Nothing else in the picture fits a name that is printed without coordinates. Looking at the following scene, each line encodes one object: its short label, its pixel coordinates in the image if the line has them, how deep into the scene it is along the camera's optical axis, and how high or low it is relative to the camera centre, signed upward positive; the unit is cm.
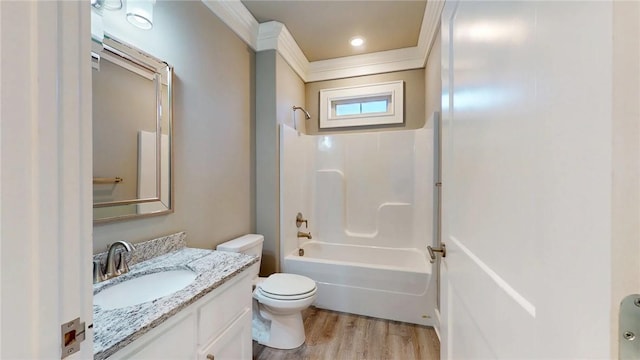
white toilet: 173 -85
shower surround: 222 -42
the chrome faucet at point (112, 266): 108 -38
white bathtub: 213 -94
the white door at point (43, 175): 36 +0
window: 294 +88
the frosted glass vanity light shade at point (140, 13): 123 +80
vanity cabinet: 82 -58
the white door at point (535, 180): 33 +0
